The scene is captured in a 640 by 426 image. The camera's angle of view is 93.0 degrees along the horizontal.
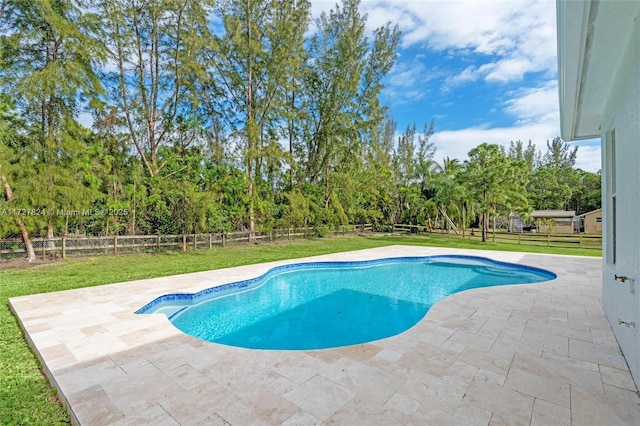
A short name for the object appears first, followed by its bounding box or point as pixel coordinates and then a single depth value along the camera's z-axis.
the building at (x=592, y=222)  25.62
